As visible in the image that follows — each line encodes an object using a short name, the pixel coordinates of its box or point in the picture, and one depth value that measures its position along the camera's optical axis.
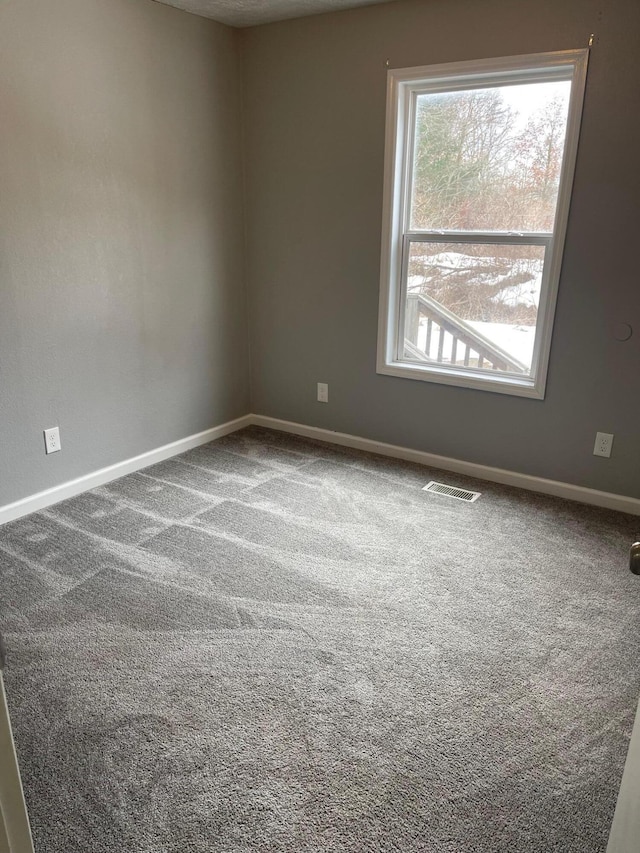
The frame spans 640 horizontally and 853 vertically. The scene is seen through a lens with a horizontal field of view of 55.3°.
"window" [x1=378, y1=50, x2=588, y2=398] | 2.87
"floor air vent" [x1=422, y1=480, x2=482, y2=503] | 3.17
